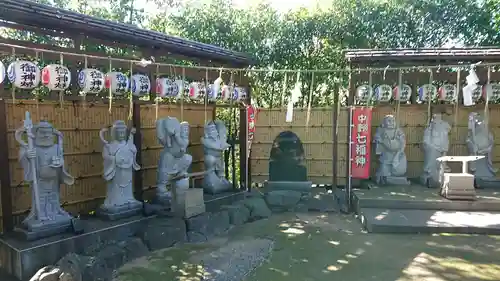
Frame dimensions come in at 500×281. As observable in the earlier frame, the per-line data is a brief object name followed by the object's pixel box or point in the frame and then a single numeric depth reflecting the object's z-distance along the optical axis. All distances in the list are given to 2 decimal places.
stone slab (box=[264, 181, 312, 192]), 11.66
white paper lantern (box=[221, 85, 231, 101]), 11.10
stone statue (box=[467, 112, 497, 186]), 11.41
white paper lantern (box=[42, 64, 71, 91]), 6.78
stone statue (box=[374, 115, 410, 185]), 11.58
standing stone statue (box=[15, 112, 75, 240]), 6.54
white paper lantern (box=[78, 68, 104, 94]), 7.44
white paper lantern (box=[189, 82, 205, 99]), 10.23
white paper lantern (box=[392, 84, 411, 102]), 11.44
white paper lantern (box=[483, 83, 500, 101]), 11.00
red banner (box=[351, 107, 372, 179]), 11.34
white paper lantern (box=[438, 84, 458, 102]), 11.22
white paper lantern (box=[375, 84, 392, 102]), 11.30
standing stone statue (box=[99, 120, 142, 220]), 7.92
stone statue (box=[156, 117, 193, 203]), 9.20
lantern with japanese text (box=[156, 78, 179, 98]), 9.39
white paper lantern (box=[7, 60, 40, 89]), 6.28
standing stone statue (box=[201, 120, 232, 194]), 10.54
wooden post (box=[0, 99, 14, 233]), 6.89
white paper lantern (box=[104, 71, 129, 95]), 7.96
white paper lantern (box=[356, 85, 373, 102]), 11.17
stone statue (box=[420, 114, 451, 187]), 11.29
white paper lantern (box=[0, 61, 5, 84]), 5.96
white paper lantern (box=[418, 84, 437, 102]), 11.30
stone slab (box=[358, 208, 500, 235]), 8.34
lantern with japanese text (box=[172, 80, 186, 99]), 9.66
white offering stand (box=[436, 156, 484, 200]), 9.48
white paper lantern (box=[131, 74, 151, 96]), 8.71
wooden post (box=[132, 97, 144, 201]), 9.31
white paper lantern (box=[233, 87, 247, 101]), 11.73
